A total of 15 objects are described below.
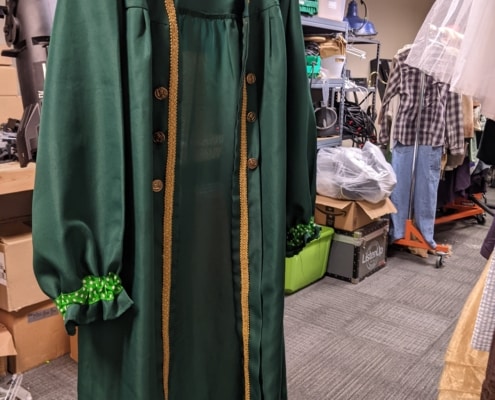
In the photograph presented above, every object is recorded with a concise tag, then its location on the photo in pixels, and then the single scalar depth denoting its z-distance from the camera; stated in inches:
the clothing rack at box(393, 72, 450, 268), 140.5
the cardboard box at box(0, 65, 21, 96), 99.3
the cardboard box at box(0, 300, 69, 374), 83.9
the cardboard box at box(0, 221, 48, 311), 78.4
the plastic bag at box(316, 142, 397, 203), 121.0
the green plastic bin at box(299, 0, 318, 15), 116.1
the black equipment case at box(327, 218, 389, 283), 125.5
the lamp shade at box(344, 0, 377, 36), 162.2
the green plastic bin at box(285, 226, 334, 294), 117.3
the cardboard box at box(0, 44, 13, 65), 100.9
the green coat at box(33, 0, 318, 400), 34.3
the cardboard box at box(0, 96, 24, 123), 99.3
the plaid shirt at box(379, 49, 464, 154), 133.8
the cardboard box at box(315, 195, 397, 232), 123.0
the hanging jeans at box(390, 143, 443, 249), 139.7
